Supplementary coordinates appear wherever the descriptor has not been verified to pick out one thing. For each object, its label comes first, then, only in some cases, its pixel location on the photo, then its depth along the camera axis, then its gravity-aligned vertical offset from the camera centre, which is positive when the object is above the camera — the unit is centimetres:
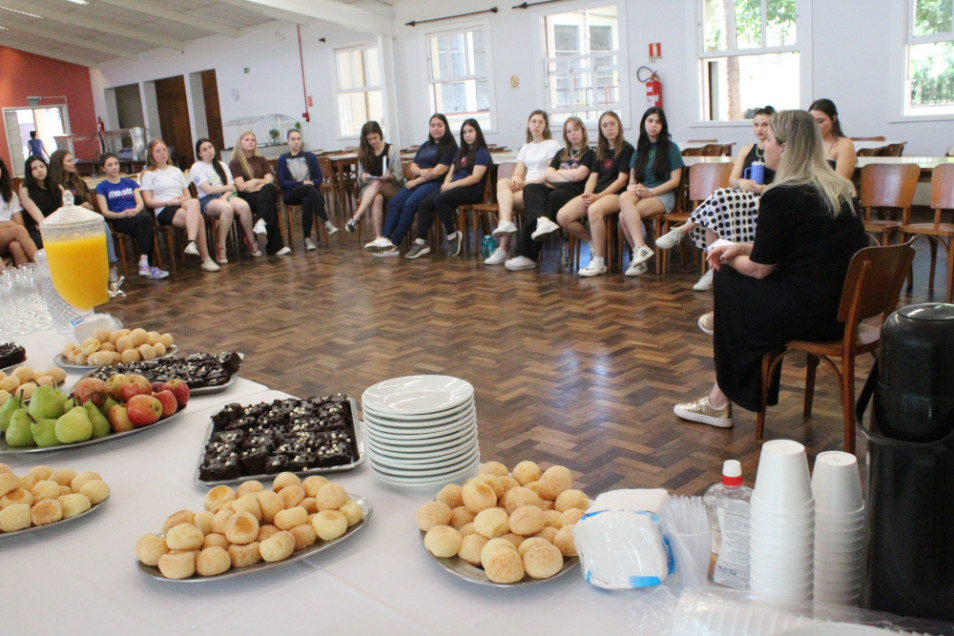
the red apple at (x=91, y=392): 171 -43
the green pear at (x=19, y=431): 162 -47
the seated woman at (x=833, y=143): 481 -11
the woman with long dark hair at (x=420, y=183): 730 -26
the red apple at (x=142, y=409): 171 -47
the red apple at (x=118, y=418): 171 -48
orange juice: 245 -26
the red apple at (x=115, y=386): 177 -43
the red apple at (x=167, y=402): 177 -47
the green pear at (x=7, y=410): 168 -44
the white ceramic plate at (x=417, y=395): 145 -43
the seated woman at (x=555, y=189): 618 -33
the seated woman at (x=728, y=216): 379 -37
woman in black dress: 263 -41
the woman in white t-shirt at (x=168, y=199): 718 -23
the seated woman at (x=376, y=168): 768 -11
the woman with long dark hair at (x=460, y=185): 698 -29
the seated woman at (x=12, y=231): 632 -35
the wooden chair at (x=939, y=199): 447 -44
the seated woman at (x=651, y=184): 572 -32
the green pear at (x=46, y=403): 165 -43
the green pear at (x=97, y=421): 168 -48
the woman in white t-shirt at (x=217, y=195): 742 -24
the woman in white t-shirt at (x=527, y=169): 652 -18
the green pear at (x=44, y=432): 162 -47
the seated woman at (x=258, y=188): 761 -20
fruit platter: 163 -46
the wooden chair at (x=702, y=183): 548 -32
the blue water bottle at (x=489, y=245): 677 -76
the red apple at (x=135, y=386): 177 -44
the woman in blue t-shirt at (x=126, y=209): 696 -28
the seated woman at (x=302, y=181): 799 -18
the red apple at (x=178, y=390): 182 -46
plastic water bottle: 102 -48
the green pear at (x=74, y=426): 163 -47
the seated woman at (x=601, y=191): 590 -36
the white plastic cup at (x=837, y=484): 93 -39
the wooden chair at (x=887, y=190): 474 -40
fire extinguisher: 957 +51
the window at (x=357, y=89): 1356 +108
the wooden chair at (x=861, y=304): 253 -56
